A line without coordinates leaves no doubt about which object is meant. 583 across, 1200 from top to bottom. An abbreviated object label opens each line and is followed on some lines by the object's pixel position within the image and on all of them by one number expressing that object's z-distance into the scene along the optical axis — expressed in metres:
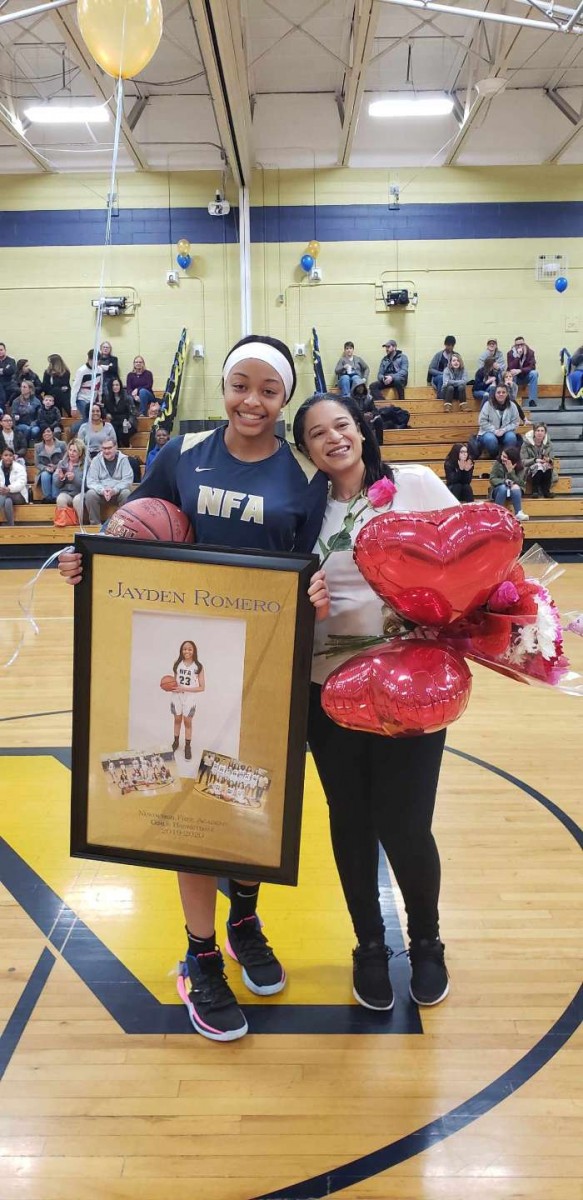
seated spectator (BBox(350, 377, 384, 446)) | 9.48
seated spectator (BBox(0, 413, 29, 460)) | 9.28
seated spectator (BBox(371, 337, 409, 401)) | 10.91
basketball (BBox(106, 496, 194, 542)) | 1.57
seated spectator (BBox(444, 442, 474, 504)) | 8.02
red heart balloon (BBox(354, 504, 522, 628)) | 1.33
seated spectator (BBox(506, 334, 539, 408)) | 10.81
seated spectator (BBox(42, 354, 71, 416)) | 10.66
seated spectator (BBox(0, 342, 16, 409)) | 10.34
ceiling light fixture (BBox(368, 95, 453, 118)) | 9.53
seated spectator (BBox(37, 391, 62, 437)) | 10.09
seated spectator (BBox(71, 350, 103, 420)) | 9.06
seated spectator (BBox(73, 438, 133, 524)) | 8.13
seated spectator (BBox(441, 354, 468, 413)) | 10.71
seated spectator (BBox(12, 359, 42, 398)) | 10.42
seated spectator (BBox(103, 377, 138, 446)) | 10.02
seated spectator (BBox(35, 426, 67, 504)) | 9.08
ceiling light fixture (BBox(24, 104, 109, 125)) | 9.34
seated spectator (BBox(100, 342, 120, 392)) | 10.44
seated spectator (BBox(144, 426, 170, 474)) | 8.95
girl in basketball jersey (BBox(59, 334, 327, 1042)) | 1.54
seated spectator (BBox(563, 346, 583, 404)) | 10.69
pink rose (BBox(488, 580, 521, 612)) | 1.42
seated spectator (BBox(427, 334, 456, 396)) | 10.87
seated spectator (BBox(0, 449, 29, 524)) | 8.62
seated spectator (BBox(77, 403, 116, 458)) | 8.53
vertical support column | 10.93
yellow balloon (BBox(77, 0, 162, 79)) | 3.57
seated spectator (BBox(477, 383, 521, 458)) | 9.34
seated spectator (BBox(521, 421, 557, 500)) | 9.05
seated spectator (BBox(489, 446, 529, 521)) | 8.45
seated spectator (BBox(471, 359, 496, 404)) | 10.49
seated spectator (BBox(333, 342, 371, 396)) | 10.54
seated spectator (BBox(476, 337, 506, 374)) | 10.73
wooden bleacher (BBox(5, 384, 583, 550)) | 8.31
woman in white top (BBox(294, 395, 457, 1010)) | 1.58
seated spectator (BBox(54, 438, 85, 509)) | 8.94
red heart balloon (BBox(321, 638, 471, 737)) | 1.34
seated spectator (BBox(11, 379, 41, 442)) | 10.05
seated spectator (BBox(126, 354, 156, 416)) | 10.86
